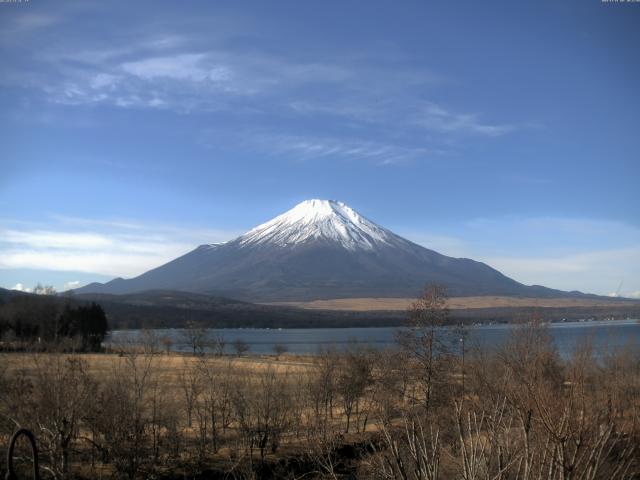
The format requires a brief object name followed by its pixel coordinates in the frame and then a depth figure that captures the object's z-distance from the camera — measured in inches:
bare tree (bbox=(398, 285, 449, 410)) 1061.1
